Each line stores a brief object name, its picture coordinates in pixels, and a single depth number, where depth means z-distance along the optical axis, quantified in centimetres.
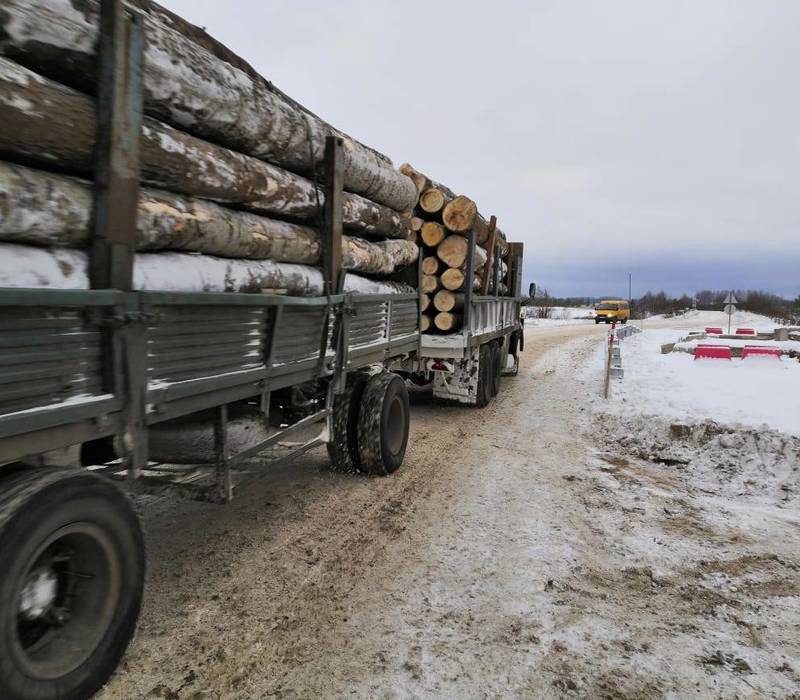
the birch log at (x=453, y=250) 841
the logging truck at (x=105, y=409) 192
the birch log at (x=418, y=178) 820
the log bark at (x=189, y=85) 217
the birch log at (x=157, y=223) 210
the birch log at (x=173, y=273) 207
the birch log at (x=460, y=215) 831
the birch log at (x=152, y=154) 209
